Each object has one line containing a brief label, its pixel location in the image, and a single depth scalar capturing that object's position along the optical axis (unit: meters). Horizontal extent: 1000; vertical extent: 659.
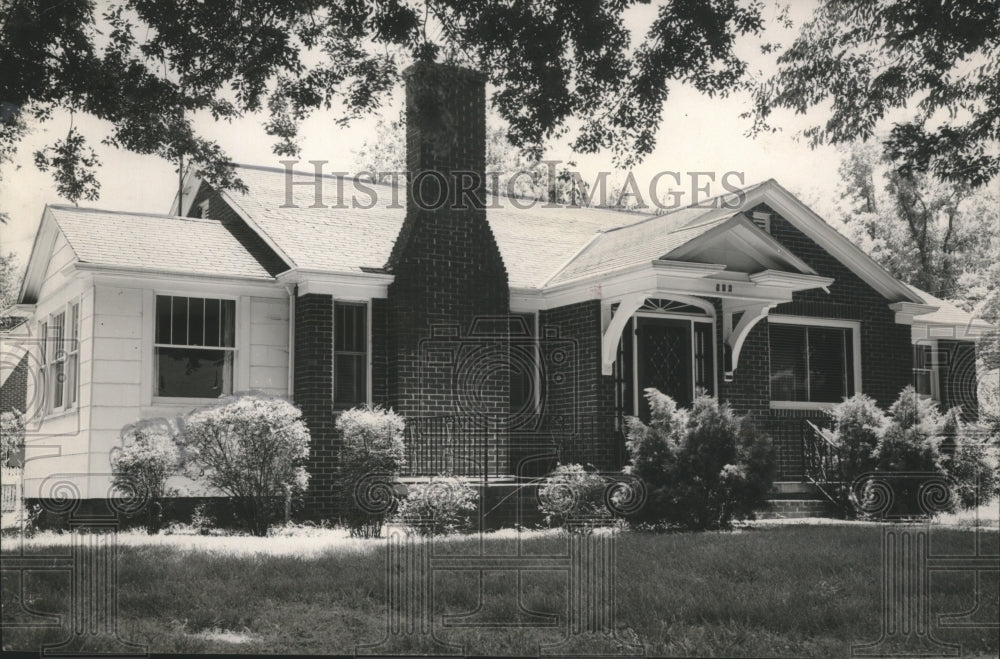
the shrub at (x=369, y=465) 13.80
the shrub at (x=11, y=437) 16.75
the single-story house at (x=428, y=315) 14.55
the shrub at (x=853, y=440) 14.82
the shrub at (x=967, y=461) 14.88
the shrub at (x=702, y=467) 12.88
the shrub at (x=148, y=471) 13.38
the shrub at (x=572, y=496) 13.58
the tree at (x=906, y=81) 12.81
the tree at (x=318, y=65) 12.32
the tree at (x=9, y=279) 25.05
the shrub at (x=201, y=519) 13.52
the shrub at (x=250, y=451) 12.83
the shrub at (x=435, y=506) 13.19
